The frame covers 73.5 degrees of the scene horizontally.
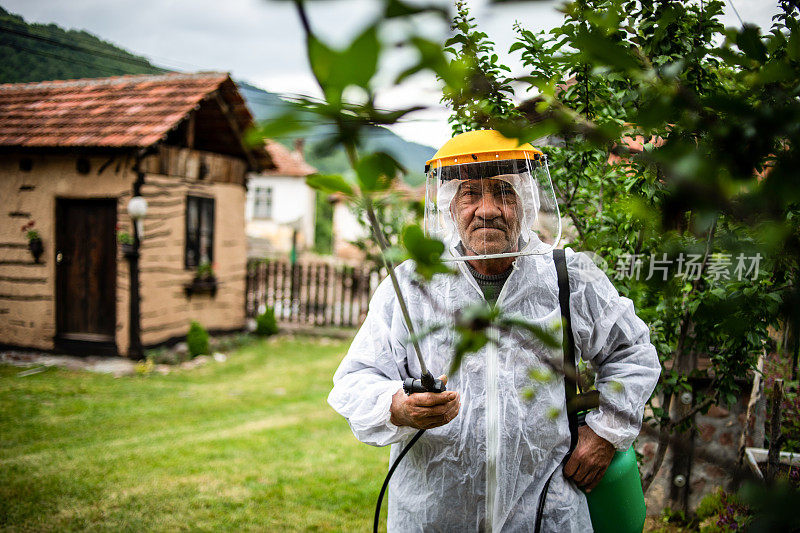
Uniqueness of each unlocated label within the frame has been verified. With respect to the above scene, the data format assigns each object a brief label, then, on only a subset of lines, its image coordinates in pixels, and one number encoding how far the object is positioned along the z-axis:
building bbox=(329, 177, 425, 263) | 25.87
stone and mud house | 7.95
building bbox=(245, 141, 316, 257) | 26.11
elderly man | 1.66
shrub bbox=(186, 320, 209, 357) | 8.41
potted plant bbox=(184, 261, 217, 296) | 9.02
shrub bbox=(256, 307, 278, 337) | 10.11
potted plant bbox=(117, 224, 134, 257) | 7.79
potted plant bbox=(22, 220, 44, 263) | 8.11
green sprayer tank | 1.71
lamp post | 7.90
